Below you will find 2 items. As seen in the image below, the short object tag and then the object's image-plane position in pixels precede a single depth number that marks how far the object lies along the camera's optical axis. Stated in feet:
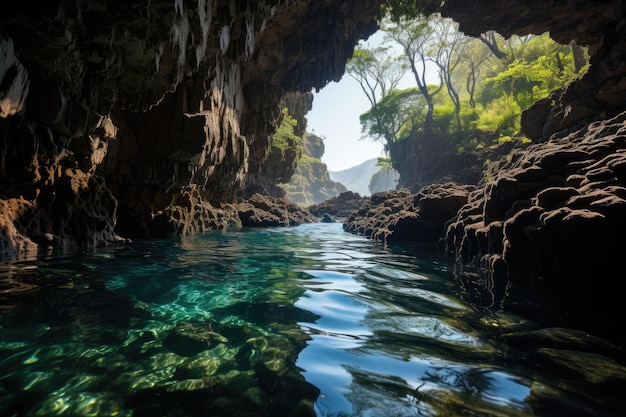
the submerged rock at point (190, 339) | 8.33
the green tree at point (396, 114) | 138.92
